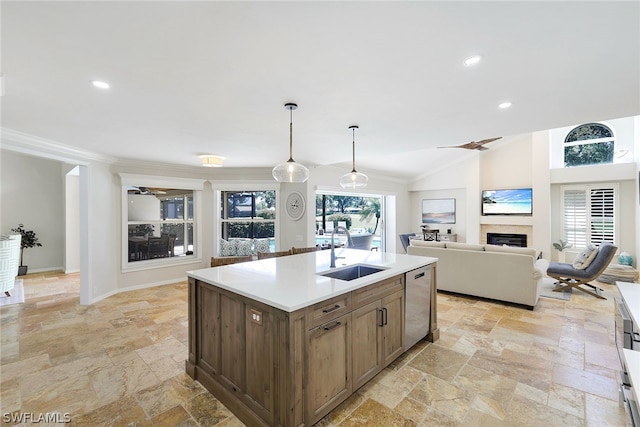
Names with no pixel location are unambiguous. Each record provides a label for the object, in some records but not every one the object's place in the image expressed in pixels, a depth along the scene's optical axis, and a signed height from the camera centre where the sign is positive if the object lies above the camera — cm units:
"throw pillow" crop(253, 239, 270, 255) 595 -70
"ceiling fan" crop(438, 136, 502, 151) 690 +164
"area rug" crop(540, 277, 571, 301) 445 -137
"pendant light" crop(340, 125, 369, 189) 339 +38
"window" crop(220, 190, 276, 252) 600 -5
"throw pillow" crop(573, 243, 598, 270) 443 -78
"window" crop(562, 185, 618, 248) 638 -10
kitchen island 168 -87
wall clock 556 +13
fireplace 734 -78
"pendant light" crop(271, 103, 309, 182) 262 +38
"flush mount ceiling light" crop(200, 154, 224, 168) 429 +81
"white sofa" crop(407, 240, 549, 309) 389 -89
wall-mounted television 721 +23
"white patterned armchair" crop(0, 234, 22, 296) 427 -74
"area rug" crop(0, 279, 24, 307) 431 -135
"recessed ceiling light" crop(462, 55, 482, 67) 167 +91
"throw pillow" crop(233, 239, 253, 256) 594 -74
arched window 651 +154
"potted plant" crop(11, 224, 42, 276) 601 -58
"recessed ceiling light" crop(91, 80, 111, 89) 195 +91
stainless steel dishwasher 266 -94
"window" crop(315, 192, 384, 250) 792 -8
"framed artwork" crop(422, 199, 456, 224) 849 -1
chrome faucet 272 -38
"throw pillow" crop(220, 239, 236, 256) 588 -75
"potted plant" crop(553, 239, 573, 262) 668 -86
